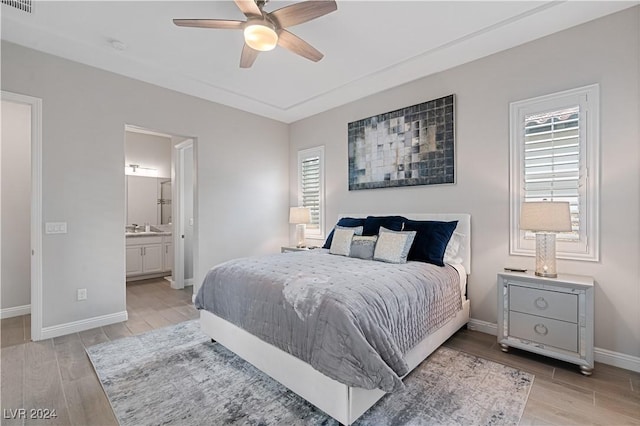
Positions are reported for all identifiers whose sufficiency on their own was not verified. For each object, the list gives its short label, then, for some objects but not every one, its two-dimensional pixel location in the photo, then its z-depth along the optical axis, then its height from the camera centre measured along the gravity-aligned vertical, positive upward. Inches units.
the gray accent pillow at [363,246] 124.0 -14.8
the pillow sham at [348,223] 154.8 -5.7
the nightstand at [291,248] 179.6 -22.8
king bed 65.6 -28.7
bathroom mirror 234.1 +9.8
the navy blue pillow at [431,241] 117.5 -11.8
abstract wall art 136.3 +34.3
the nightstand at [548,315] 88.7 -33.6
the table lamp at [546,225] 93.7 -4.0
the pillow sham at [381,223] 135.0 -5.3
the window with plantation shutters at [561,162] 100.5 +18.9
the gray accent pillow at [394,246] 114.3 -13.5
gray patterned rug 71.6 -50.8
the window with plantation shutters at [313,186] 195.9 +18.3
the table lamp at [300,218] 188.1 -4.1
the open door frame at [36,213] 117.6 -0.5
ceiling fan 82.1 +57.9
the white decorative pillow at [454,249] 128.7 -16.2
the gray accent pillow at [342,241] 133.3 -13.6
